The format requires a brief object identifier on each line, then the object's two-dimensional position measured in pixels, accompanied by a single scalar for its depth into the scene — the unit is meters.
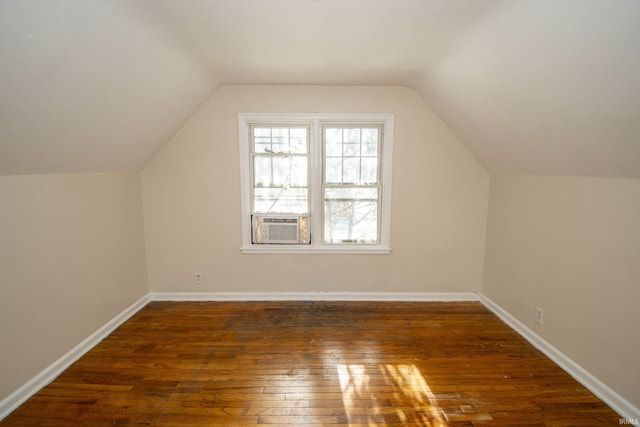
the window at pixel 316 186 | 3.05
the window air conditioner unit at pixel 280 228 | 3.14
